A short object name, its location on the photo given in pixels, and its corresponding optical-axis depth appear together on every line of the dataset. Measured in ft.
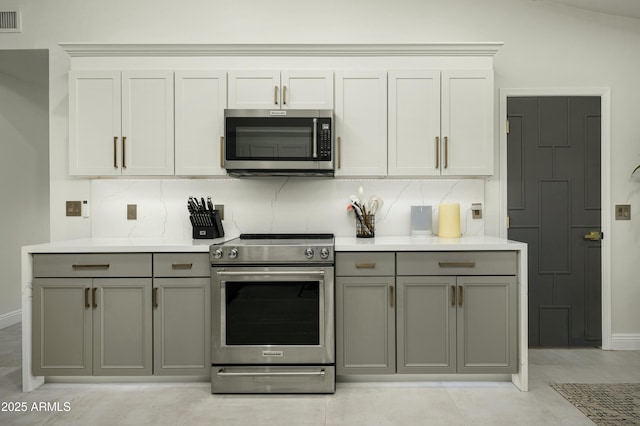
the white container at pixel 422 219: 10.37
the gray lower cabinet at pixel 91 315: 8.50
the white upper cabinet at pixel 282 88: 9.59
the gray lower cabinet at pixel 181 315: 8.52
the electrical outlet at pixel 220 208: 10.68
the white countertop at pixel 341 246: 8.48
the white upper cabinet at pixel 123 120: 9.62
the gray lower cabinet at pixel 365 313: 8.52
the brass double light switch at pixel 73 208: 10.55
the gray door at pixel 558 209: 10.90
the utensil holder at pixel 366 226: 10.12
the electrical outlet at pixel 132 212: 10.68
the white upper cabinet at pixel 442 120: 9.63
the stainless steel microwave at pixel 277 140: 9.23
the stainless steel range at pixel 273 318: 8.29
